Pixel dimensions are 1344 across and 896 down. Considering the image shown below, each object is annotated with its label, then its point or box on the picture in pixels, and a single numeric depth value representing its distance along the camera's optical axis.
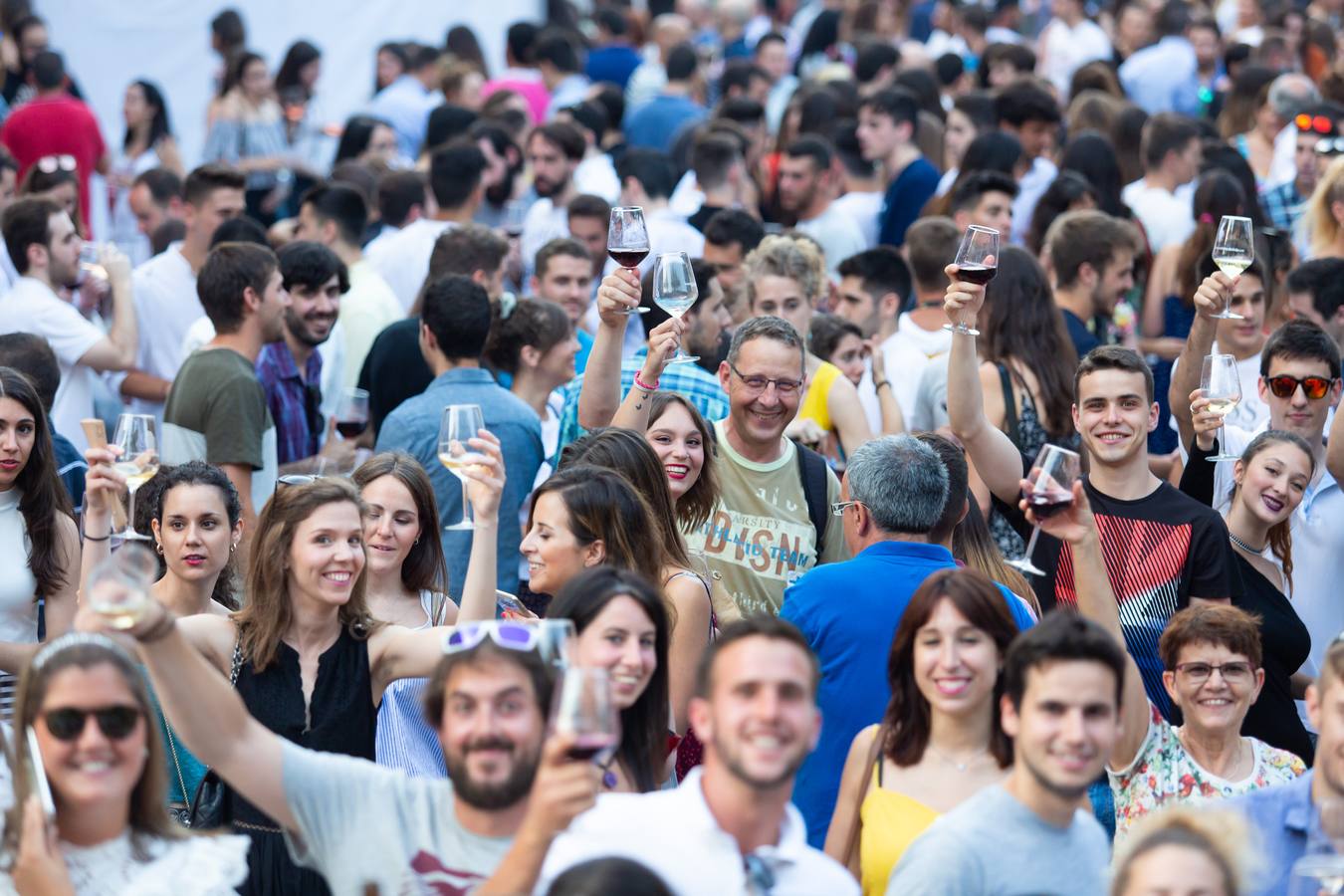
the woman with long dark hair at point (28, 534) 10.29
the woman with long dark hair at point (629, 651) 7.80
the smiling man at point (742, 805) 6.55
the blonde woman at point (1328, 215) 15.11
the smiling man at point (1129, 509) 9.99
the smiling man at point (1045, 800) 6.89
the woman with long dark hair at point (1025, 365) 12.24
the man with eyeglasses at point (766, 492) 11.03
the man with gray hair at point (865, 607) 8.93
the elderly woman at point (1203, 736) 9.08
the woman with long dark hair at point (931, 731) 7.83
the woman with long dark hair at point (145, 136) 23.53
